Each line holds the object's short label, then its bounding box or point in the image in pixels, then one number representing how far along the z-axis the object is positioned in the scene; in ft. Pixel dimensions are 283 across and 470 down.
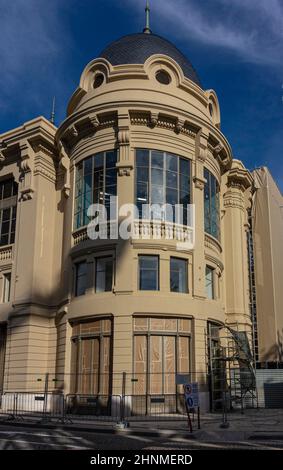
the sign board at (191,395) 47.41
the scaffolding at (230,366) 74.43
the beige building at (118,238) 70.03
